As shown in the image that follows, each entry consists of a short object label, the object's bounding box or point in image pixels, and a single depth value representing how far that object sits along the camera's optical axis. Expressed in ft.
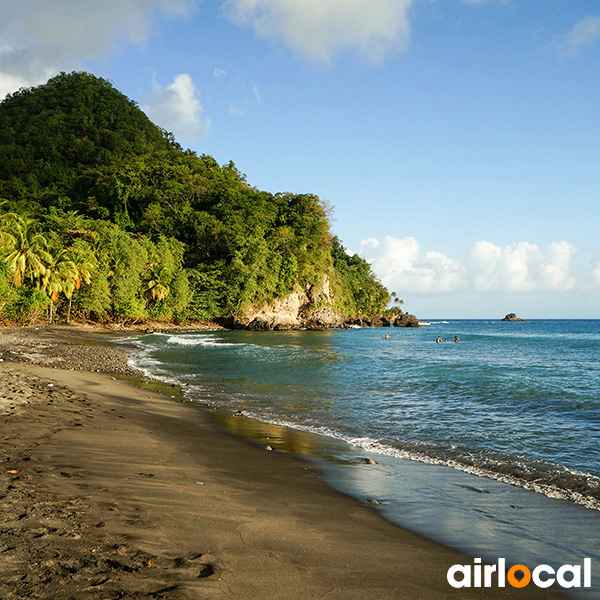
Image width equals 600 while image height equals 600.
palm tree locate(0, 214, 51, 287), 118.42
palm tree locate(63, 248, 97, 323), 140.15
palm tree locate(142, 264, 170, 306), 182.80
